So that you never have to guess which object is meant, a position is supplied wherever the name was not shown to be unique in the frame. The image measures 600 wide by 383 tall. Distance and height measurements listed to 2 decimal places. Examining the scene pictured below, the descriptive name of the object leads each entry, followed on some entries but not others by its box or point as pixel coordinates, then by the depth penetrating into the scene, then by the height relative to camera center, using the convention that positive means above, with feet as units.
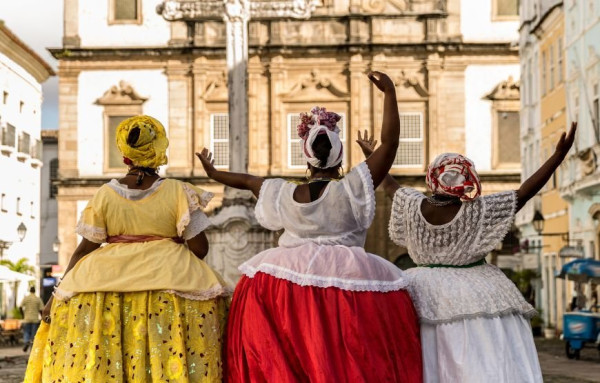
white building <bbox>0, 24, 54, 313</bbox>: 164.86 +6.53
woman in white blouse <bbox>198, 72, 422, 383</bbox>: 23.25 -1.53
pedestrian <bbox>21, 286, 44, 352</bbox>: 105.40 -8.89
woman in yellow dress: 23.84 -1.61
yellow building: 120.67 +5.21
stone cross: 78.43 +10.30
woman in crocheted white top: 24.18 -1.42
